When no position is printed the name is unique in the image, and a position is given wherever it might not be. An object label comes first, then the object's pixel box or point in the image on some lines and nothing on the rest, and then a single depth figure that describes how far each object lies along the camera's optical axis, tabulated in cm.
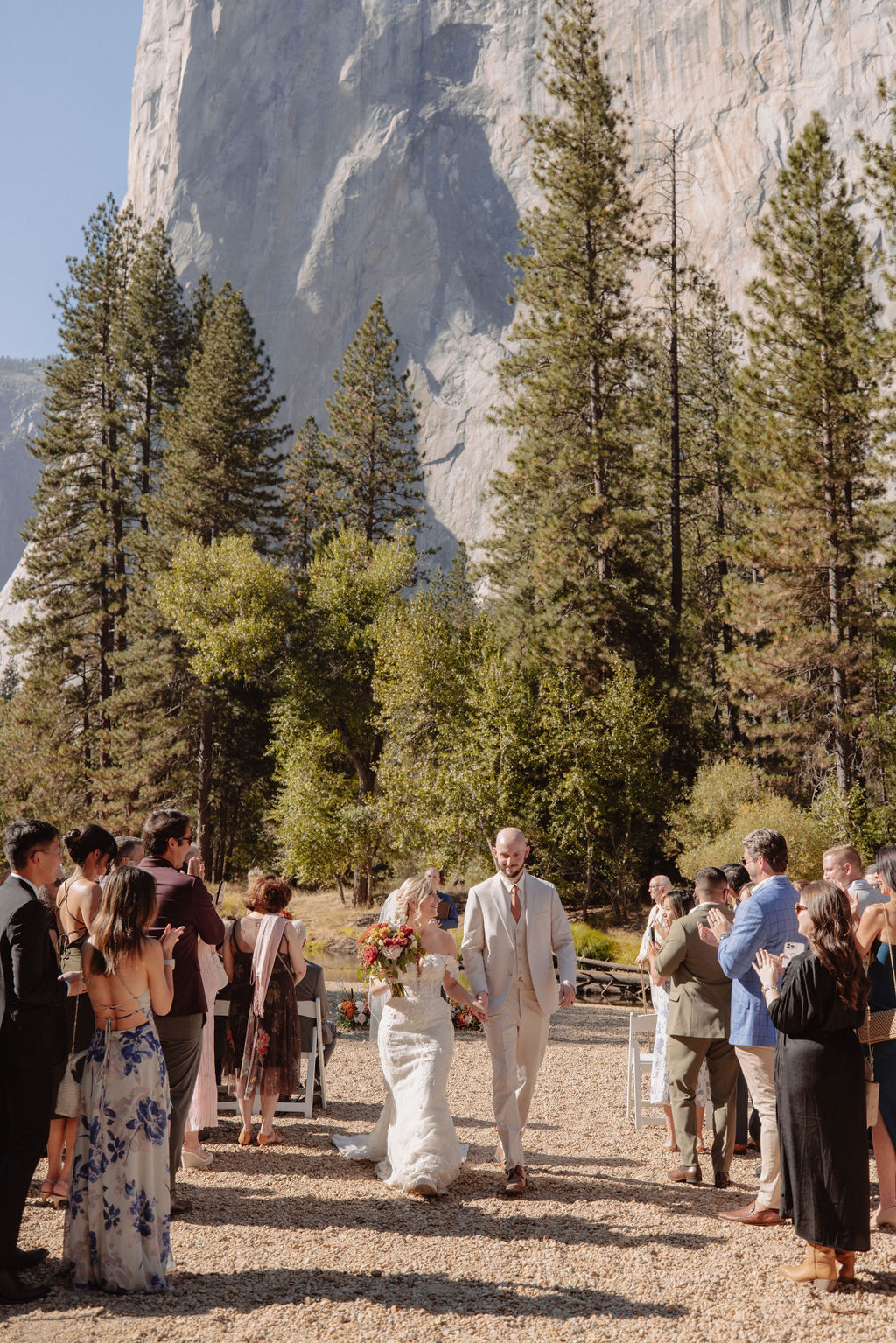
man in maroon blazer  503
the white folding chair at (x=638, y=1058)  734
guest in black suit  396
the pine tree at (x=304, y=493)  3828
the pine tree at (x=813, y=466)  2008
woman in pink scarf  650
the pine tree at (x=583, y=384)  2436
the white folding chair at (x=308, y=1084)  727
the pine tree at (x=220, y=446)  3083
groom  548
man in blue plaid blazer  506
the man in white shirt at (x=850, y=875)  549
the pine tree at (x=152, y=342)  3381
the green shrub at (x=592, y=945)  1770
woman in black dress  407
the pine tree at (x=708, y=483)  2927
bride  551
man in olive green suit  579
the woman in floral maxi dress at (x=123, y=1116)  407
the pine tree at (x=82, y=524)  3120
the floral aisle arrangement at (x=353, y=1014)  993
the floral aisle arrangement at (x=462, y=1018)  1063
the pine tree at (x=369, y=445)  3553
